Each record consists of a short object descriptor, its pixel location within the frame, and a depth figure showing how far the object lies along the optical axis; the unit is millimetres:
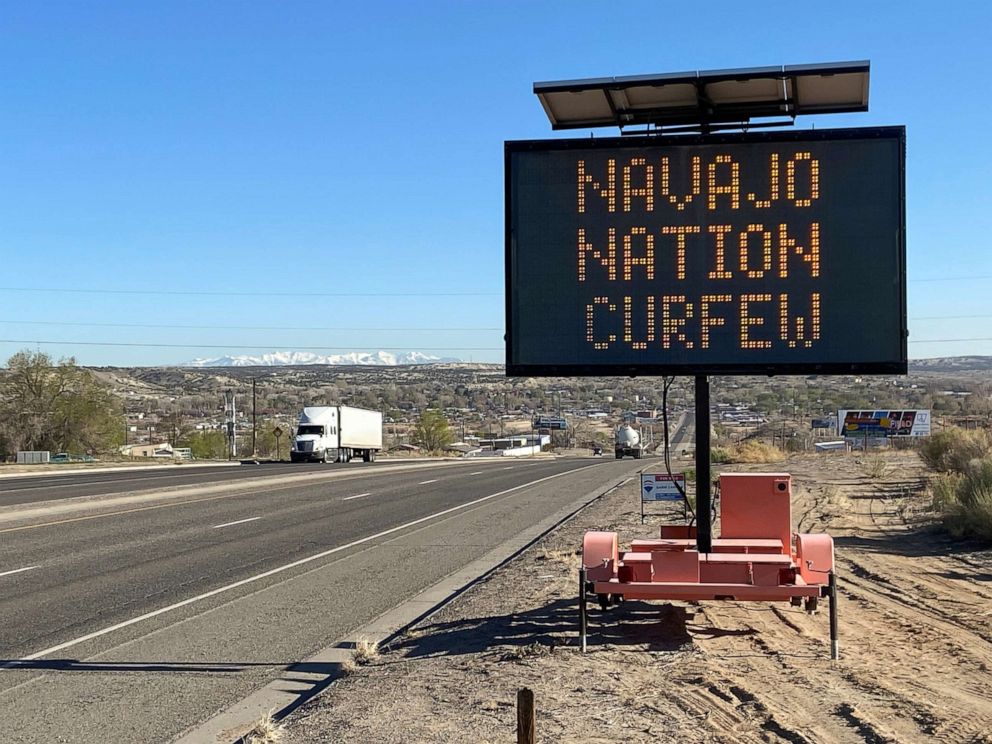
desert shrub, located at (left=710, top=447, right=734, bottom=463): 51688
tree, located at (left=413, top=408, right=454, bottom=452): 106688
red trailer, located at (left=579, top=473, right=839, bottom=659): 8586
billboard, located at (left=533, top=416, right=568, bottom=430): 156875
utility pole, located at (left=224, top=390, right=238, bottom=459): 89000
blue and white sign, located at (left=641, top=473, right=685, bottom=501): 16594
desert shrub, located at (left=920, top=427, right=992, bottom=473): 28859
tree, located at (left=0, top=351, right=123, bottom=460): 72875
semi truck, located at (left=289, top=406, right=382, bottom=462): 68000
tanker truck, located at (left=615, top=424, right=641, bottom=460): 88562
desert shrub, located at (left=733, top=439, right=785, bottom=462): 51531
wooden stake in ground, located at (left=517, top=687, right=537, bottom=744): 3949
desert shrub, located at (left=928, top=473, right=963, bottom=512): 18297
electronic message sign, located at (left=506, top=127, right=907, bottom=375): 9039
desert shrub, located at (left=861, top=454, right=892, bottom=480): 33156
